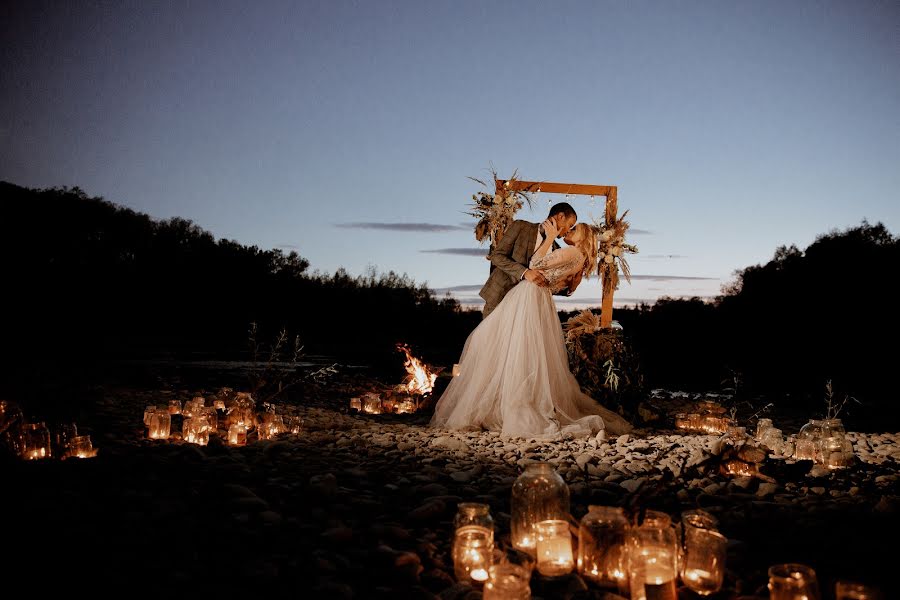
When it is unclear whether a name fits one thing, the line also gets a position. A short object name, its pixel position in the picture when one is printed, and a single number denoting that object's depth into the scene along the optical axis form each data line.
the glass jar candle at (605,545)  2.48
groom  6.62
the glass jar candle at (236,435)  5.02
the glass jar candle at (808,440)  4.88
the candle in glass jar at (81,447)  4.12
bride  6.20
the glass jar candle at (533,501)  2.83
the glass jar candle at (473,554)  2.51
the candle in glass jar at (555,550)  2.56
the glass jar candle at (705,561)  2.38
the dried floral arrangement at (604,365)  7.49
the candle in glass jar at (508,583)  2.11
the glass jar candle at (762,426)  5.45
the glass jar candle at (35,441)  4.02
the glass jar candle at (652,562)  2.26
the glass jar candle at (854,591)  1.97
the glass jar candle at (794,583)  2.08
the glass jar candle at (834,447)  4.58
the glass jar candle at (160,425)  5.16
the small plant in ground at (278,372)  7.55
